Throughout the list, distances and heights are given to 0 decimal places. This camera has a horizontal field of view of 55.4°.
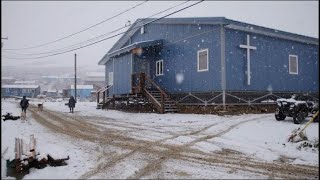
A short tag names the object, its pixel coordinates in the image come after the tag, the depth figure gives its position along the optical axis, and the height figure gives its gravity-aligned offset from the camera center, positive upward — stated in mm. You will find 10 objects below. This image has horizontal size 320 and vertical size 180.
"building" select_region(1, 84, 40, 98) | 93625 +1867
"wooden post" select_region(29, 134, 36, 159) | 7227 -1290
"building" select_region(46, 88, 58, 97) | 100500 +1004
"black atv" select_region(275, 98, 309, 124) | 13141 -582
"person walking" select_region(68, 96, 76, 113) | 27453 -588
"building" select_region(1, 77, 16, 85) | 132625 +7364
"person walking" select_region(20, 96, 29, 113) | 20650 -538
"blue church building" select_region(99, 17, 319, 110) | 20141 +2546
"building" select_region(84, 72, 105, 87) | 109950 +6355
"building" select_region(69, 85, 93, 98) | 91712 +1807
